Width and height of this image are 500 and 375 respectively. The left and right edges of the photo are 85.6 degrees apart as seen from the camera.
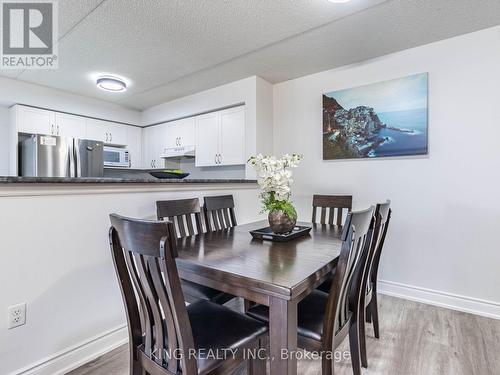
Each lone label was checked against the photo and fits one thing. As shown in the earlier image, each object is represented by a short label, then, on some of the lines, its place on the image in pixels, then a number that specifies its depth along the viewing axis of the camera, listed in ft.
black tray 5.56
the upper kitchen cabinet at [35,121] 11.30
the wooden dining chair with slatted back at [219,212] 7.19
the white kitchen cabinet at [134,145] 15.43
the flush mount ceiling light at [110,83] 10.91
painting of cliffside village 8.38
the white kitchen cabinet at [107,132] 13.64
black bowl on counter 7.67
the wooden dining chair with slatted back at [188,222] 5.37
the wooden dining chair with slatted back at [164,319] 2.84
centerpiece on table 5.62
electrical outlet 4.55
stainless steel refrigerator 10.57
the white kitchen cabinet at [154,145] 14.79
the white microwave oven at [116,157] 13.70
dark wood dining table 3.20
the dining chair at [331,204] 8.05
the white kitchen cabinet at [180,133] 13.34
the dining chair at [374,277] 4.86
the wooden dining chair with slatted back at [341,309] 3.75
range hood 13.48
